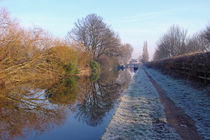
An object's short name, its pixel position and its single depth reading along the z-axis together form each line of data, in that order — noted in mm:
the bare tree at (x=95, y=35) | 31375
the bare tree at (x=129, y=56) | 94625
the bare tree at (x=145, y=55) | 112725
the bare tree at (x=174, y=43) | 36594
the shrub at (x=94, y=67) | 29250
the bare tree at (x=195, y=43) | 33400
